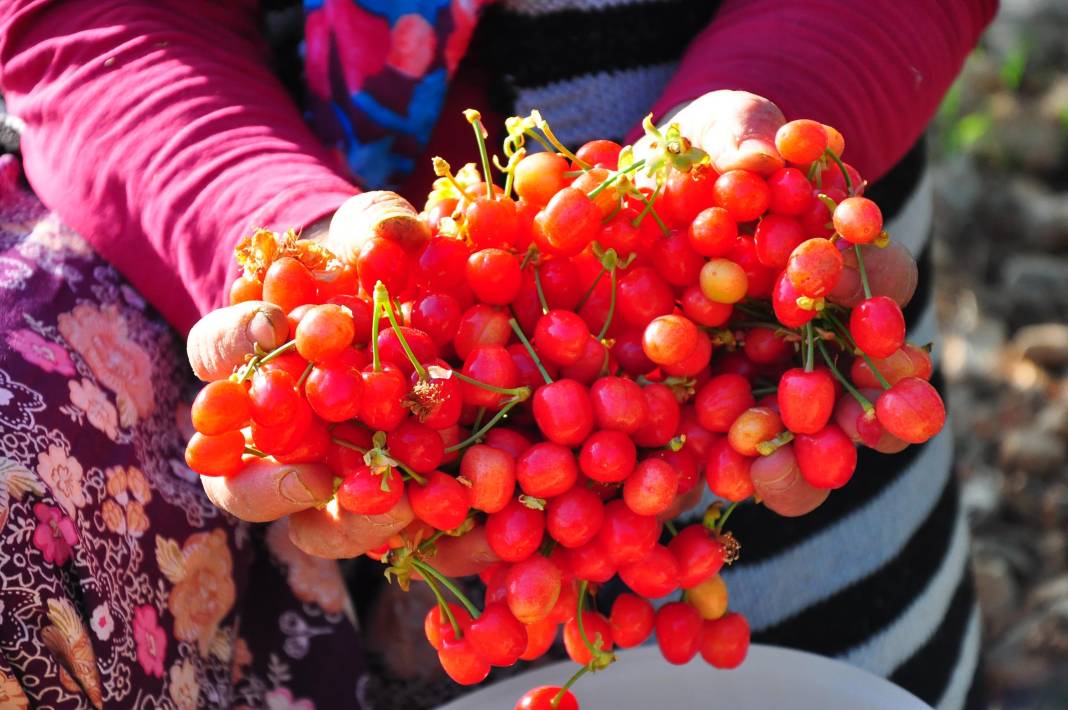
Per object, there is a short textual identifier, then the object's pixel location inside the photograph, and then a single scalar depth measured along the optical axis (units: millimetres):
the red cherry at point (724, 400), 750
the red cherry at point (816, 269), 675
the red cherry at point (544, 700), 842
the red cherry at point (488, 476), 700
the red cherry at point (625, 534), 729
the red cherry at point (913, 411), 692
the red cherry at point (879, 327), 687
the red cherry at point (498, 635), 744
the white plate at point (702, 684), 965
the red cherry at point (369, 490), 667
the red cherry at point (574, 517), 715
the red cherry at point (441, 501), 688
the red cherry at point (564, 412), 697
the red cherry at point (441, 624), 769
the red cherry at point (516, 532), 722
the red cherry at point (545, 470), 701
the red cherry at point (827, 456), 726
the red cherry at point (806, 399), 706
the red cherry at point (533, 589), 724
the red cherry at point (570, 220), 702
